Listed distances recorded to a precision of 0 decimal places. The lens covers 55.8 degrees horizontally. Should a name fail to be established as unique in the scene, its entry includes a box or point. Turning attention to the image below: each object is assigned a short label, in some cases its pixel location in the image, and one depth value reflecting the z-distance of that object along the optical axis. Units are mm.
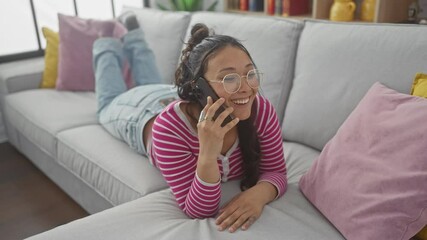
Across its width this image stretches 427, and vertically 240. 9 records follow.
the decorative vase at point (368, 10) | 2404
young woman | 1071
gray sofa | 1126
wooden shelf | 2262
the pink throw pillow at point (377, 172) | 970
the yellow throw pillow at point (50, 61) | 2533
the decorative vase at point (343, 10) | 2449
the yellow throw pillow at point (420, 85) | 1172
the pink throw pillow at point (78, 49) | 2443
